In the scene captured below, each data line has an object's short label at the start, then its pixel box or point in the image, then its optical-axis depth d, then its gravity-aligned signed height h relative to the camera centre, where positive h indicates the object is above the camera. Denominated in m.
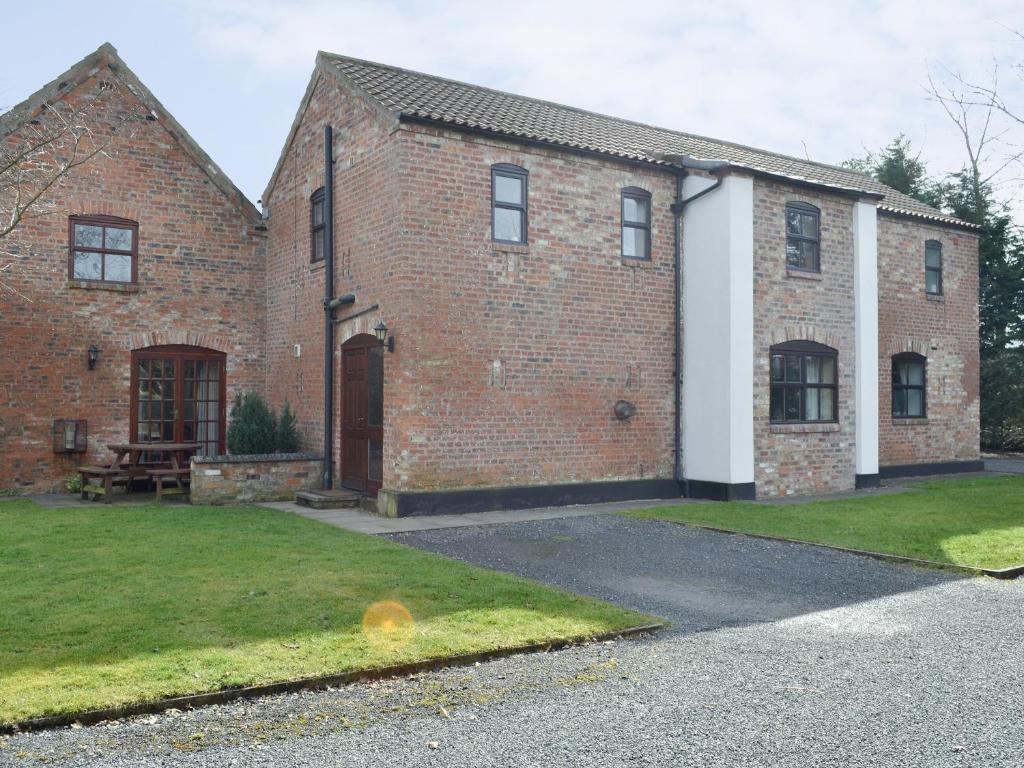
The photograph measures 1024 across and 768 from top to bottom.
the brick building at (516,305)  12.80 +1.82
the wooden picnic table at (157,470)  13.86 -0.92
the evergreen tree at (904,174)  29.97 +8.50
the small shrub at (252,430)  14.99 -0.31
